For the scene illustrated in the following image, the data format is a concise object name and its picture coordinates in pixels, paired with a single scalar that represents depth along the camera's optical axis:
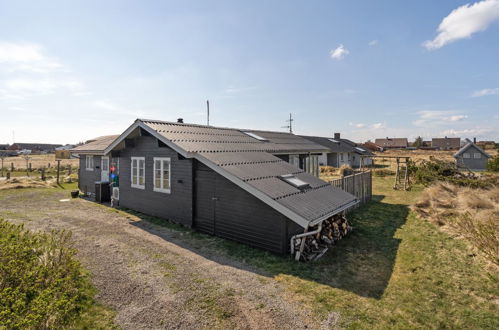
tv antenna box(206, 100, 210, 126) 27.22
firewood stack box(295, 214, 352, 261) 8.06
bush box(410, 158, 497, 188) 16.33
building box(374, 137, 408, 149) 109.31
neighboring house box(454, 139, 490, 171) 36.88
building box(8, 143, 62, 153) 123.75
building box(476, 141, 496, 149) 77.78
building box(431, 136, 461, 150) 100.21
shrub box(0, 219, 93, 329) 4.64
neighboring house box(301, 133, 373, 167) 40.53
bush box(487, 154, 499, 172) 23.00
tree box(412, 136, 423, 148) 106.94
